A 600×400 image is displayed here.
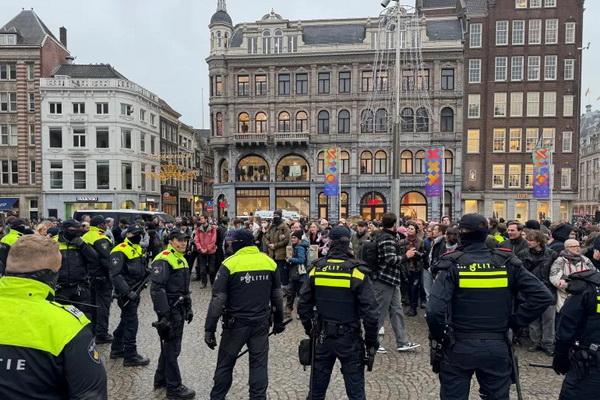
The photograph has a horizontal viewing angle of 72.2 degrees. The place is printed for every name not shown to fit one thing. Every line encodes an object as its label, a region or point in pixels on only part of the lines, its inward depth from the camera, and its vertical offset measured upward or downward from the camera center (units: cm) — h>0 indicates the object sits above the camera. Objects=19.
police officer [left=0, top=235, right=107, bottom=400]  202 -77
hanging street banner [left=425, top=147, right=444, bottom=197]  1811 +62
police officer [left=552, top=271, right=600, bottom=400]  368 -139
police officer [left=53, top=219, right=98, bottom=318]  665 -128
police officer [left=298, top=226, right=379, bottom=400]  450 -147
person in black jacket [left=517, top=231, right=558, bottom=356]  712 -152
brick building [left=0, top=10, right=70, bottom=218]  3947 +653
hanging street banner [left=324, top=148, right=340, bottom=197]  2509 +84
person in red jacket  1265 -191
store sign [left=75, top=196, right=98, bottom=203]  3997 -119
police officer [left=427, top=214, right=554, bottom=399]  385 -118
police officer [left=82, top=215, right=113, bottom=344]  731 -165
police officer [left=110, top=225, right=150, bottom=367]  651 -162
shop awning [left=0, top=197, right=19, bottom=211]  3678 -147
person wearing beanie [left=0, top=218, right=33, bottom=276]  806 -103
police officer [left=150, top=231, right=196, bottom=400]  532 -158
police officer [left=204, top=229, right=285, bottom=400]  484 -151
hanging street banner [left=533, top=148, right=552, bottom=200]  2072 +63
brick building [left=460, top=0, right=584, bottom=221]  3862 +835
